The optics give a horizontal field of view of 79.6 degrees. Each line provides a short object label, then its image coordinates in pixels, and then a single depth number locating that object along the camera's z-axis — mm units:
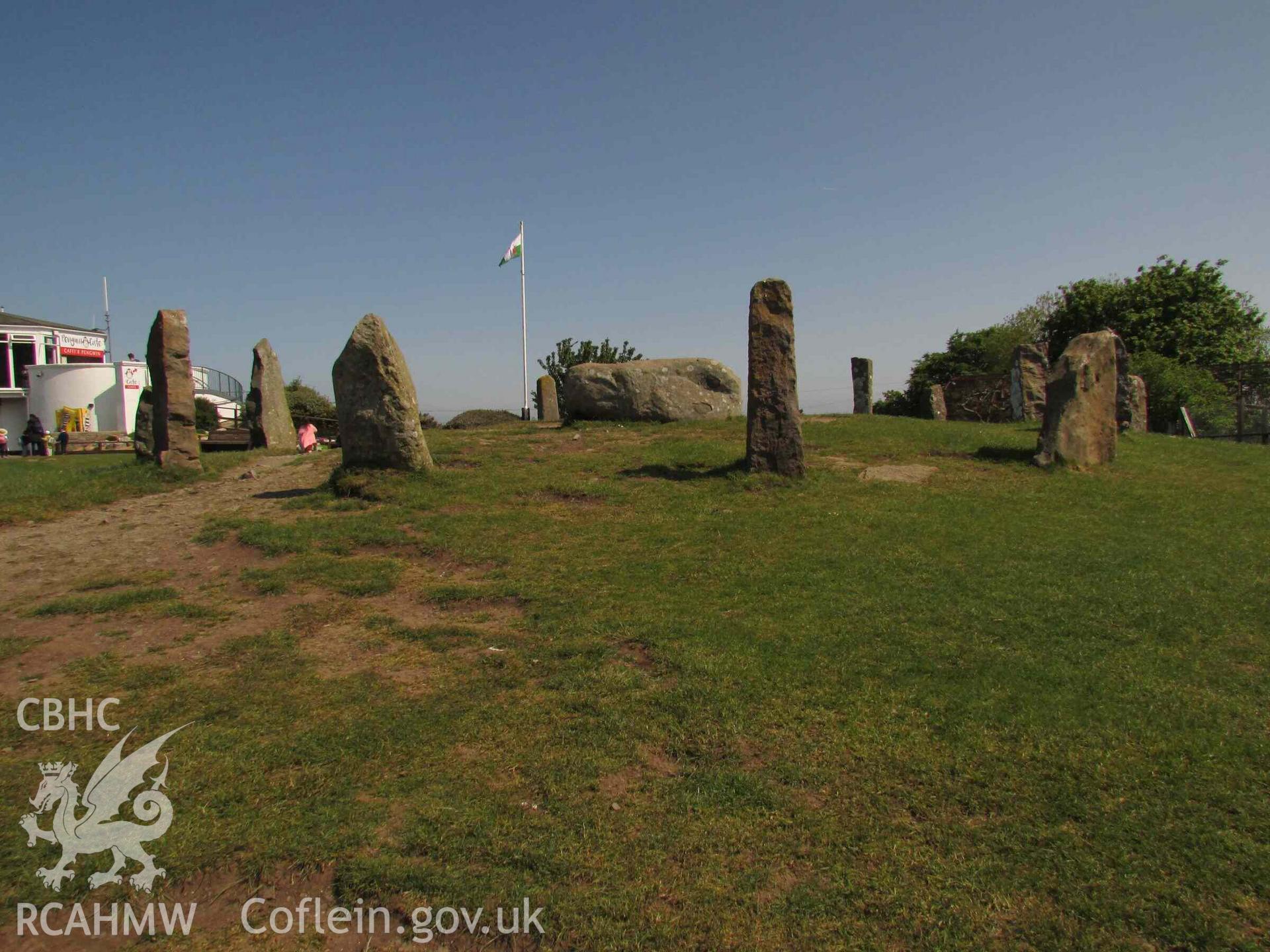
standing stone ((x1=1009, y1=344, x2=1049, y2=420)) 24156
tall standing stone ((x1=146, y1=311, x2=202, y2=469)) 14273
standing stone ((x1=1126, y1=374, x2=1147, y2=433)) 19938
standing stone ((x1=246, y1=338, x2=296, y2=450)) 20188
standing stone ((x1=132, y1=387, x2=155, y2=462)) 17016
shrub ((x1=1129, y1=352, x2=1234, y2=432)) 27672
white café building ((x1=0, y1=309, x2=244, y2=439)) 45469
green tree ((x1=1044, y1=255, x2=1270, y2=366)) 41125
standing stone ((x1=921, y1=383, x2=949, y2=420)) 28516
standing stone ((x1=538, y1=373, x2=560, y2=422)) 25938
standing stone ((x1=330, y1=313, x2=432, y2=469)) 11961
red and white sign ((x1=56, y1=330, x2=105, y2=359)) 59312
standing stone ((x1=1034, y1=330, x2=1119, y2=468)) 13625
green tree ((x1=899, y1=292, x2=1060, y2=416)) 54531
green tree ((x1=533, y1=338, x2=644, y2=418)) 50500
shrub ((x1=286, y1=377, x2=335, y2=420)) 42759
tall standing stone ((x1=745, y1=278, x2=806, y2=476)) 12469
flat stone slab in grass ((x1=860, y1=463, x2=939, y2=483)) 12797
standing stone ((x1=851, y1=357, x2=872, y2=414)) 26812
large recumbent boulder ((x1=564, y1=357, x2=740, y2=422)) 18766
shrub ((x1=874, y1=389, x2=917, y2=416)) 49031
